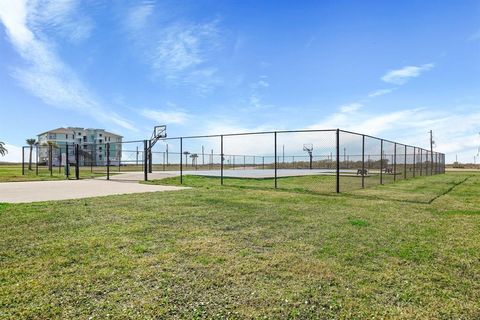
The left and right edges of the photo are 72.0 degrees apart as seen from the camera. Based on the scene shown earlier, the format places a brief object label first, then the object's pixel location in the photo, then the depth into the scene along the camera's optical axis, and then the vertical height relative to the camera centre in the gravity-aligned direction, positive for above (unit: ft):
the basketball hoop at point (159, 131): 89.94 +8.58
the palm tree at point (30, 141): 212.33 +13.65
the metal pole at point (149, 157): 60.96 +0.90
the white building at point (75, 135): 245.45 +20.75
